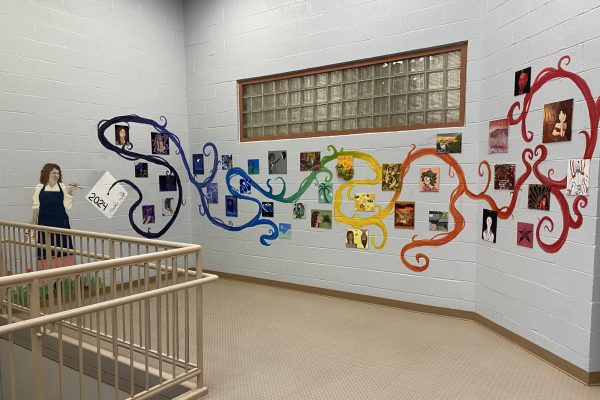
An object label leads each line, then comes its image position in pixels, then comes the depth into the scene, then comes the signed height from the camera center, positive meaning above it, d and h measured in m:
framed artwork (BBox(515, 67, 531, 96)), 2.94 +0.67
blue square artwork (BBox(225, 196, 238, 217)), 4.94 -0.45
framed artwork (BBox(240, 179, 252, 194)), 4.81 -0.20
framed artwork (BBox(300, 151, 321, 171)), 4.30 +0.10
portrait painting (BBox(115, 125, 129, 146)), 4.52 +0.39
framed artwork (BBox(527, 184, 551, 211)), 2.81 -0.18
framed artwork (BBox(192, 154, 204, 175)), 5.16 +0.07
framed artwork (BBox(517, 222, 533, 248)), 2.96 -0.47
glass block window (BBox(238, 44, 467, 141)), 3.63 +0.75
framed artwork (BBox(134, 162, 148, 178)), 4.72 -0.01
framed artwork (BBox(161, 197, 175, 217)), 5.03 -0.46
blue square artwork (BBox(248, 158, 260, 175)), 4.73 +0.03
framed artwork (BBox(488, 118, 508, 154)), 3.19 +0.28
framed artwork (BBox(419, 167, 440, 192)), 3.65 -0.07
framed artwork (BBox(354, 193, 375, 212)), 3.99 -0.31
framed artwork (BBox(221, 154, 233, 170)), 4.92 +0.11
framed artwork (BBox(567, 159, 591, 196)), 2.50 -0.03
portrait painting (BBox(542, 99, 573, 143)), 2.63 +0.34
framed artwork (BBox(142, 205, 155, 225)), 4.82 -0.55
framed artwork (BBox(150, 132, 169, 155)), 4.86 +0.32
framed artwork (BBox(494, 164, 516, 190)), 3.14 -0.04
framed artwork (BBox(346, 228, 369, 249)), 4.05 -0.69
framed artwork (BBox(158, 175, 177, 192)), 4.97 -0.17
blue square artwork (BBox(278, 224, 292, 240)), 4.55 -0.69
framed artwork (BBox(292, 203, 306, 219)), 4.44 -0.46
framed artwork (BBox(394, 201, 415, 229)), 3.79 -0.41
